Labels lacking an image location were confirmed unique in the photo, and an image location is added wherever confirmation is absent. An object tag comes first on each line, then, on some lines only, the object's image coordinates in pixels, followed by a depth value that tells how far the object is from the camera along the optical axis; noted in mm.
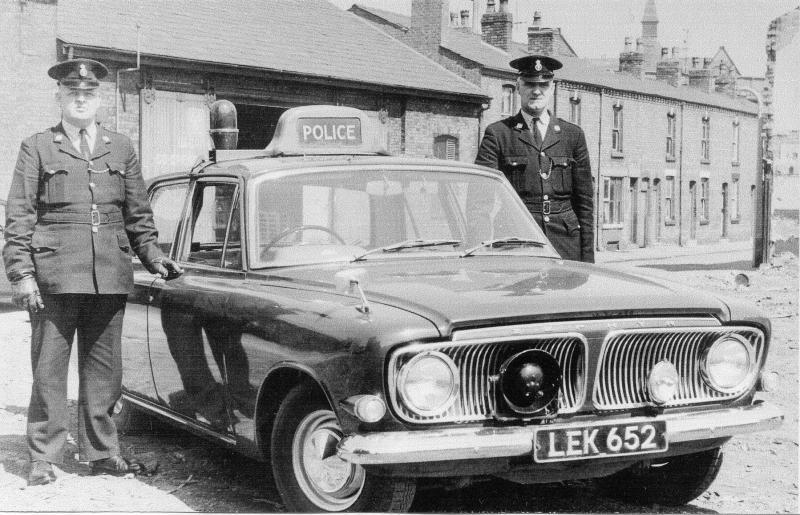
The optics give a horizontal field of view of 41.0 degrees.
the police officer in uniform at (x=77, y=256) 5344
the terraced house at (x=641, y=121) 32750
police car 3820
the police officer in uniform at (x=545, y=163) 6930
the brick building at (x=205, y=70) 19047
